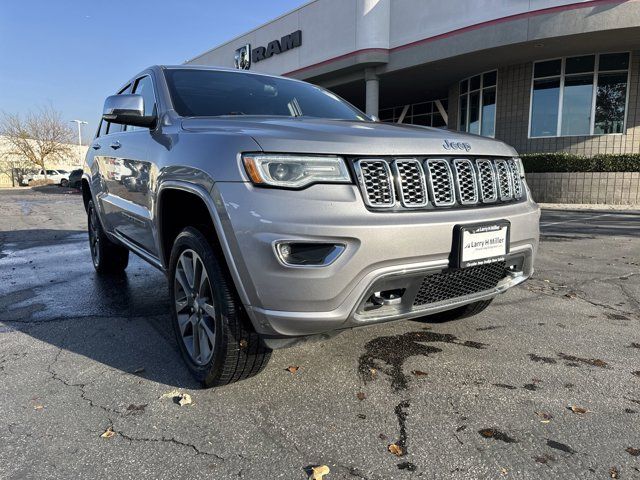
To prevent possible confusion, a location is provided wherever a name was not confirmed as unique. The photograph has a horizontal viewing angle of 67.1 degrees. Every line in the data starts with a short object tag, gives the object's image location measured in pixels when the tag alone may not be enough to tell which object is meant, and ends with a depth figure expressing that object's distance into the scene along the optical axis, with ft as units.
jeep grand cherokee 6.81
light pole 178.03
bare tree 158.30
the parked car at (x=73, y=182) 95.95
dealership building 42.16
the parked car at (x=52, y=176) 140.26
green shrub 43.70
